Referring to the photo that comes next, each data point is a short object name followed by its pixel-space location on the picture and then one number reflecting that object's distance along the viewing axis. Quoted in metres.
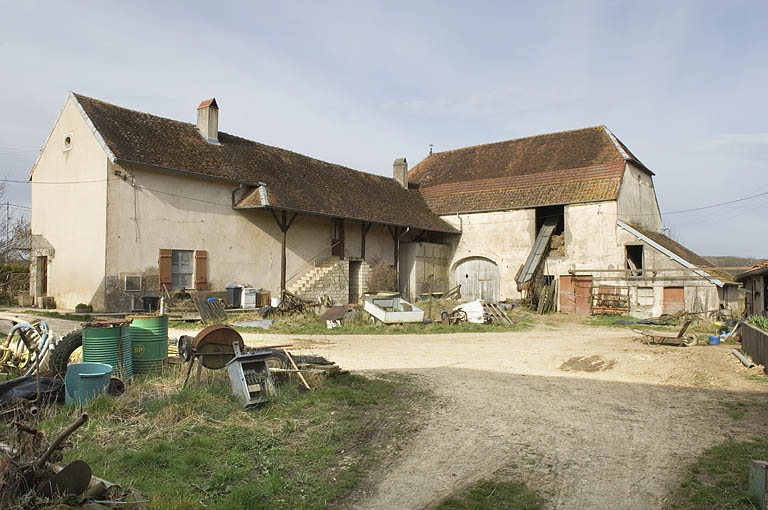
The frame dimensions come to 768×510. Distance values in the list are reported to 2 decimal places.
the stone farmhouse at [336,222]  18.95
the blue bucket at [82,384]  6.72
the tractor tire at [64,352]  7.93
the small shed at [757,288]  15.35
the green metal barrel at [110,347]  7.84
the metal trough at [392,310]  18.80
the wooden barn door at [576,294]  25.31
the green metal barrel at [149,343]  8.71
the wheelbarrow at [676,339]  13.87
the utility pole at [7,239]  22.57
